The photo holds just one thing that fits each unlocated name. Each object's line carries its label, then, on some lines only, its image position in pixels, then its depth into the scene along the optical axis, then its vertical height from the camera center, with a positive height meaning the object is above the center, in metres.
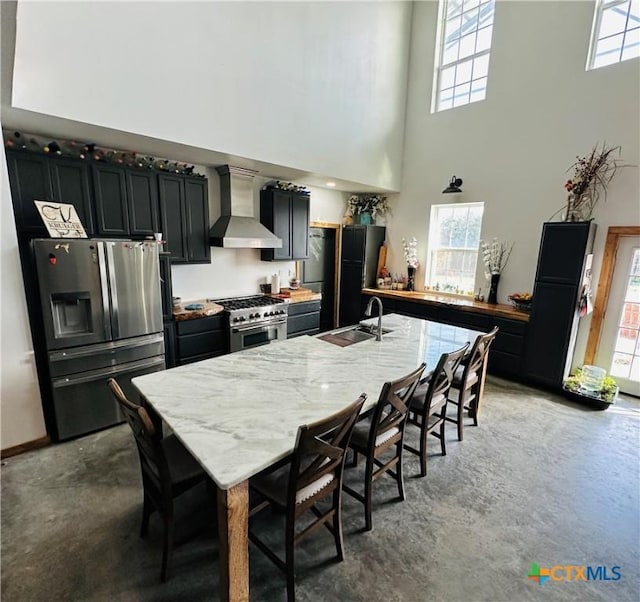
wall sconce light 5.00 +0.99
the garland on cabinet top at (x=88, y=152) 2.81 +0.86
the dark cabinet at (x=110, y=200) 3.10 +0.42
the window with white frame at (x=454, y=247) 5.16 +0.06
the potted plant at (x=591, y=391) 3.57 -1.54
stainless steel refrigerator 2.66 -0.68
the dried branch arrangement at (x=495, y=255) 4.73 -0.05
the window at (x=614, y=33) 3.66 +2.53
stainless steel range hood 4.05 +0.36
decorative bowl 4.25 -0.65
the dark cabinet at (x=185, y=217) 3.63 +0.32
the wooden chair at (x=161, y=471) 1.50 -1.17
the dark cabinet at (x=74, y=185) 2.88 +0.51
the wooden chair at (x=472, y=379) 2.75 -1.15
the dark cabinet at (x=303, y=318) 4.85 -1.08
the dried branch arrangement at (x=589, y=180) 3.80 +0.87
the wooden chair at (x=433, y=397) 2.31 -1.13
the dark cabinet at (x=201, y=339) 3.71 -1.11
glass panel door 3.78 -0.79
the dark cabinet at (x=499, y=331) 4.19 -1.04
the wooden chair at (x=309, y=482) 1.40 -1.18
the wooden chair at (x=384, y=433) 1.83 -1.17
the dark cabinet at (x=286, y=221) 4.71 +0.39
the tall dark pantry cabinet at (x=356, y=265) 5.83 -0.29
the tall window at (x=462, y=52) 4.85 +3.06
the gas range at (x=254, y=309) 4.08 -0.82
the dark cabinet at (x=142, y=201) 3.33 +0.44
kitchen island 1.31 -0.84
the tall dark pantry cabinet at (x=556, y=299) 3.65 -0.54
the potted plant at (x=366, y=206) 6.07 +0.80
